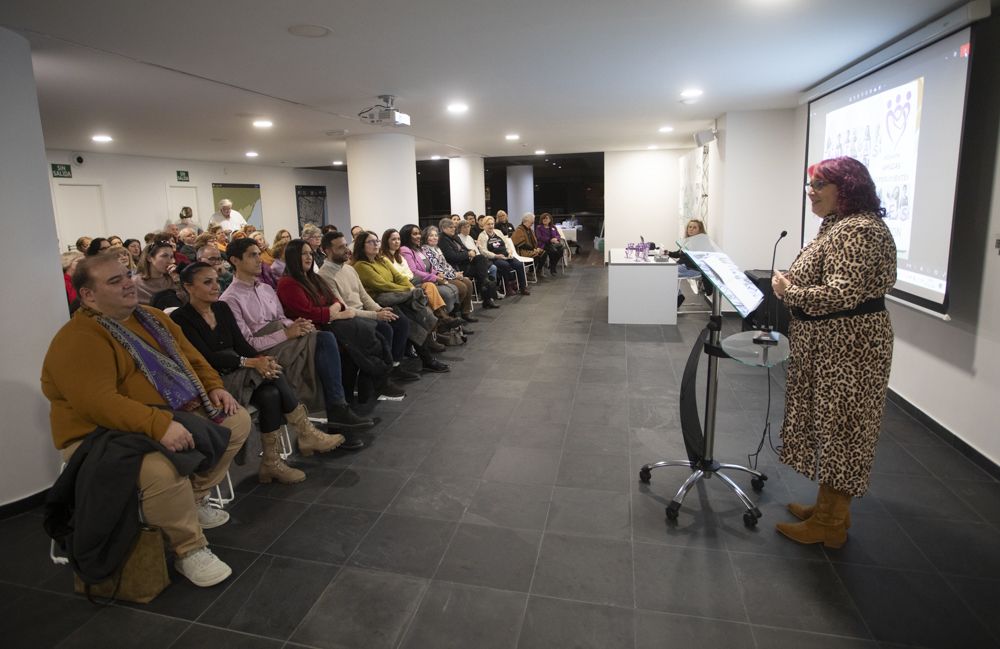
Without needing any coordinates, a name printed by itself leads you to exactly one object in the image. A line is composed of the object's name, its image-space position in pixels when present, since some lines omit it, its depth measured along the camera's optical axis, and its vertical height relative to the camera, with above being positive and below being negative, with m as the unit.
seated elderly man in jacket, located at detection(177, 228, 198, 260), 6.35 -0.14
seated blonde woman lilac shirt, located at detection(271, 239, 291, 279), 4.70 -0.29
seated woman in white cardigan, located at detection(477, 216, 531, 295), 8.75 -0.50
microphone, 2.35 -0.51
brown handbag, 2.16 -1.30
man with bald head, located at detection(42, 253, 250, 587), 2.08 -0.68
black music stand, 2.29 -0.61
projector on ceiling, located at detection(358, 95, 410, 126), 5.59 +1.10
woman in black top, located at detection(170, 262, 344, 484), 2.85 -0.69
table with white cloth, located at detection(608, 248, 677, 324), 6.56 -0.85
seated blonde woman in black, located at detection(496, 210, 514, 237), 10.29 -0.05
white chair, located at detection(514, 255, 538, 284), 9.46 -0.83
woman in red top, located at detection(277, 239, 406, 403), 3.77 -0.60
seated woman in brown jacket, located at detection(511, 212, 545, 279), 10.31 -0.35
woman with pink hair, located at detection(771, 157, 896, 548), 2.19 -0.50
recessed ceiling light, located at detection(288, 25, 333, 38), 3.32 +1.16
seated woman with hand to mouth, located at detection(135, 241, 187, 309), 3.81 -0.29
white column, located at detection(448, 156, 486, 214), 12.69 +0.93
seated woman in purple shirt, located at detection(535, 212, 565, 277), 10.94 -0.38
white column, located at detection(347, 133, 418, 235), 8.09 +0.61
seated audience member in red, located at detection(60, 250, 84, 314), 4.04 -0.28
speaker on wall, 8.28 +1.18
